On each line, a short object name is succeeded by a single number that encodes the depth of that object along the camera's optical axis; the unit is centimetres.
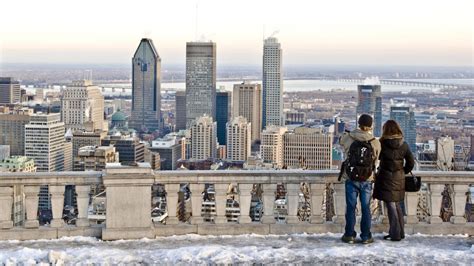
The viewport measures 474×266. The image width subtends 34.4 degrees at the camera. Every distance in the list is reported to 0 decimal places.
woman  977
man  960
